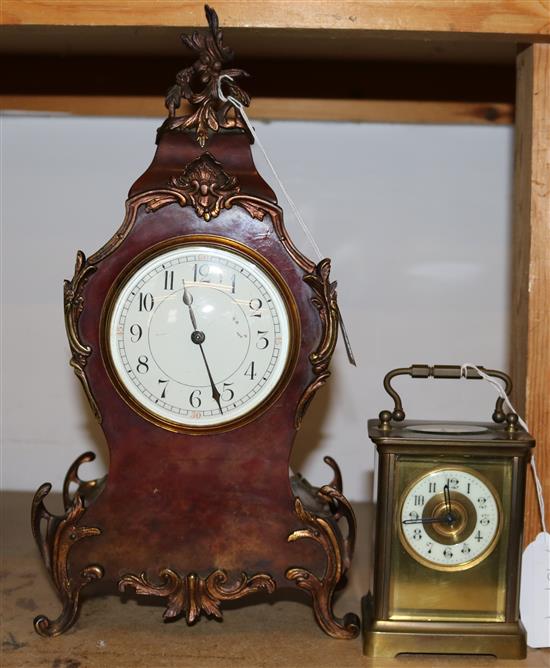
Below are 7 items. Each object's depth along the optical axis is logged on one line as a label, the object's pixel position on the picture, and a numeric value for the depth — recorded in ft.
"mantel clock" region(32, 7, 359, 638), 3.52
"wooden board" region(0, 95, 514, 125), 5.61
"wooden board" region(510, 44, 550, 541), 3.85
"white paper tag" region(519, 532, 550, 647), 3.68
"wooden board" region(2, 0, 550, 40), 3.77
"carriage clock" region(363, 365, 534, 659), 3.51
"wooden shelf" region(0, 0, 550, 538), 3.77
